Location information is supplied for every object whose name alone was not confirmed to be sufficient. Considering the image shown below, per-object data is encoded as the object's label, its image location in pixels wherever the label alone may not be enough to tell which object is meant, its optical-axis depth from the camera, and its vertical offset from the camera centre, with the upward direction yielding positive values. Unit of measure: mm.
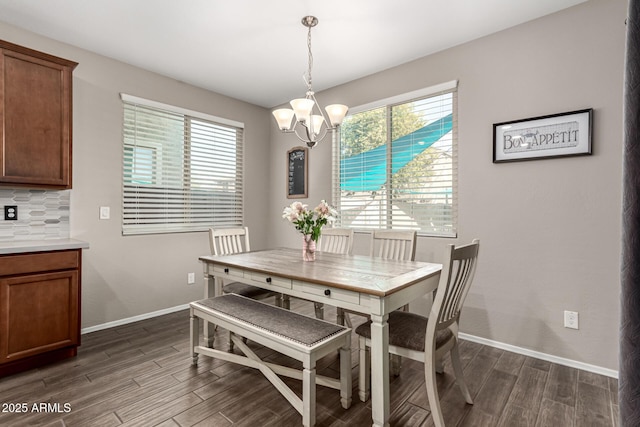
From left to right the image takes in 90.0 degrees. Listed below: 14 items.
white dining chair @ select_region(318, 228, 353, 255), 3078 -265
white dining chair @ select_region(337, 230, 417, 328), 2631 -279
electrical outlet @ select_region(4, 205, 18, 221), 2604 -4
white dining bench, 1666 -708
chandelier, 2301 +738
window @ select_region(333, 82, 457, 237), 3025 +522
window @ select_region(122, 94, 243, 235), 3348 +506
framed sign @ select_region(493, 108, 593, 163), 2326 +602
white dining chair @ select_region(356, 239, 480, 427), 1598 -666
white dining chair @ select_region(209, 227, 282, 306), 2752 -338
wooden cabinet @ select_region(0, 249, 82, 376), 2186 -692
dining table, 1606 -400
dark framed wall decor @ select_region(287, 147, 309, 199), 4227 +559
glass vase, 2498 -270
